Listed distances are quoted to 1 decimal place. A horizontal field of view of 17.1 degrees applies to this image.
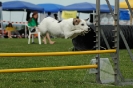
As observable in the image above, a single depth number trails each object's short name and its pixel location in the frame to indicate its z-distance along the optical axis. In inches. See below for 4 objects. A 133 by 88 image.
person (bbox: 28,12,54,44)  808.2
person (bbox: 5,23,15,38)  1311.0
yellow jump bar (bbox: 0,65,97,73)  199.5
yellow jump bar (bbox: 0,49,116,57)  192.9
